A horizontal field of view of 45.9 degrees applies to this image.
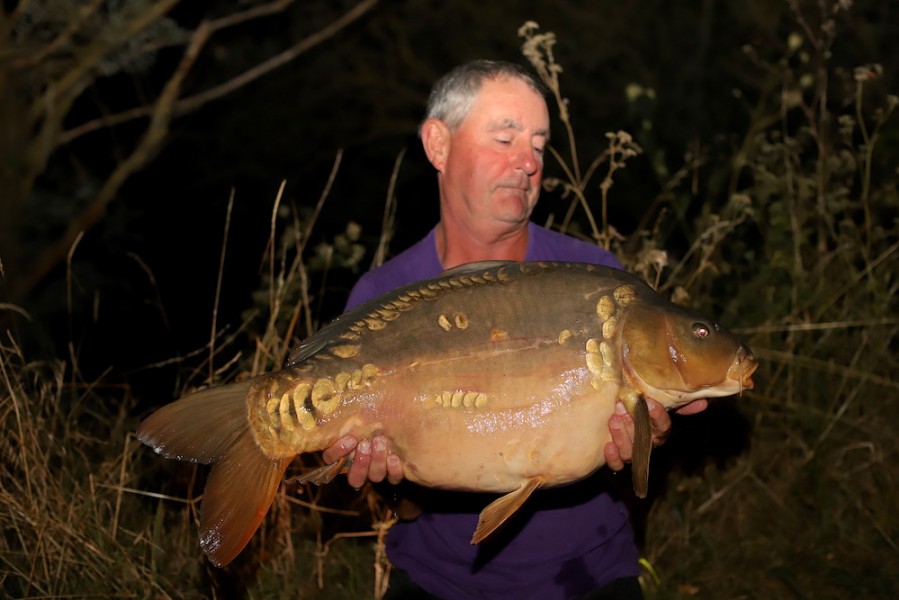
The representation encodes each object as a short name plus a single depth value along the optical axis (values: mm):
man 2203
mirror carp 1828
